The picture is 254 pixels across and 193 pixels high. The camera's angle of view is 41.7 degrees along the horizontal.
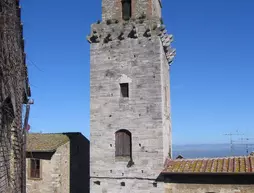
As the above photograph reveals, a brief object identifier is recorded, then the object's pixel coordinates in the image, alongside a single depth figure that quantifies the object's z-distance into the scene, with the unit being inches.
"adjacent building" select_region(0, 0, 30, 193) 285.0
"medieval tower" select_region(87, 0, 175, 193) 623.2
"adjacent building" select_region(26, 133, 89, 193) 746.8
